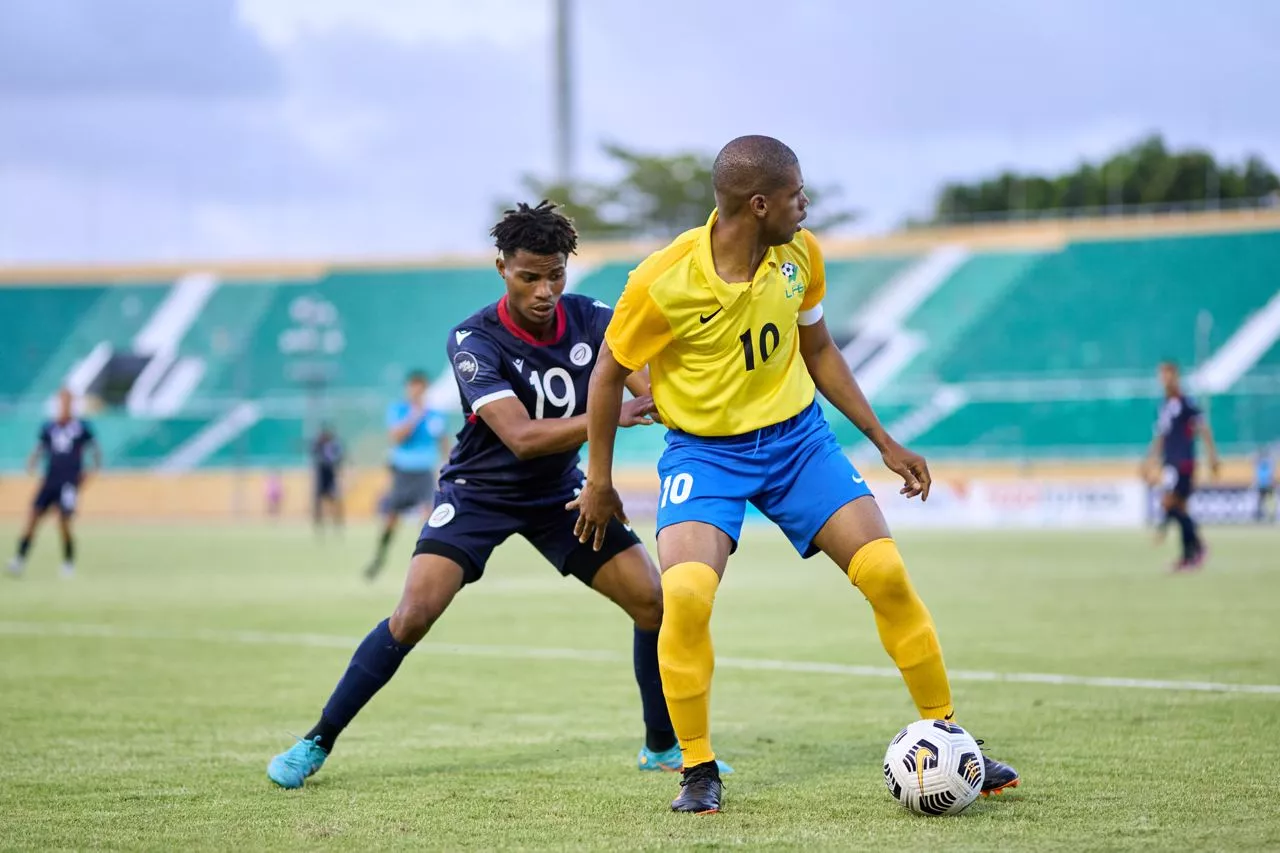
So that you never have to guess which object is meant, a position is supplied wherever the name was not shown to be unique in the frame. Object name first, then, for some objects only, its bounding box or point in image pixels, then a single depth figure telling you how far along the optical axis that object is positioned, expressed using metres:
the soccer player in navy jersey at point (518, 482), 6.27
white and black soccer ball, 5.39
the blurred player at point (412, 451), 19.25
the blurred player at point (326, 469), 33.16
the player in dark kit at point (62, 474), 20.75
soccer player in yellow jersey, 5.58
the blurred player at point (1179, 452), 18.98
